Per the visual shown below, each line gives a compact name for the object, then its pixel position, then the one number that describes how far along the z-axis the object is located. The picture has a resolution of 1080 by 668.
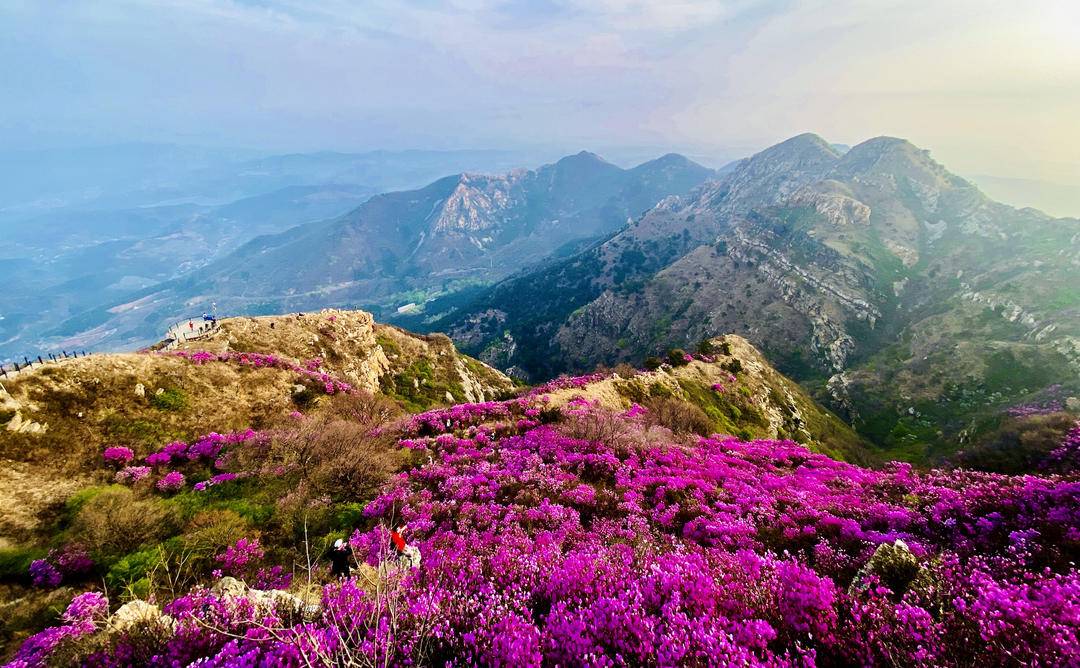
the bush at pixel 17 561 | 13.73
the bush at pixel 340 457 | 18.77
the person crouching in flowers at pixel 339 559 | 12.26
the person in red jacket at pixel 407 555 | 10.48
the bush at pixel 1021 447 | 25.56
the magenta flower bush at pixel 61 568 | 13.08
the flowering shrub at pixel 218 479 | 19.23
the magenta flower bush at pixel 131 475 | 20.86
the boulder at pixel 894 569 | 8.91
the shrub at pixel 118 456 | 22.67
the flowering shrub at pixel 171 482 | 19.70
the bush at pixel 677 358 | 59.97
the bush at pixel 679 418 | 35.03
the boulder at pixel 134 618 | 7.87
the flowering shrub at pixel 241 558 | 12.92
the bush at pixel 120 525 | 14.25
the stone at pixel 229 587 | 9.81
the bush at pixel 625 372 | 50.00
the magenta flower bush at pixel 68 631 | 7.71
